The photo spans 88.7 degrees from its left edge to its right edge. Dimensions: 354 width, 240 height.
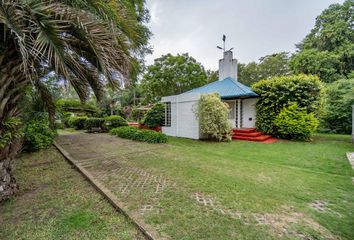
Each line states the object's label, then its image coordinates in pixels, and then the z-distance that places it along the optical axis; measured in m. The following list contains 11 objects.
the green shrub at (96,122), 16.66
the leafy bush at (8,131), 3.20
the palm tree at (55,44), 2.63
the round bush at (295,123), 10.06
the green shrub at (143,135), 9.90
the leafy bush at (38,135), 7.57
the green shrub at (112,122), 16.48
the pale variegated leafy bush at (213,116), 10.05
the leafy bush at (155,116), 13.95
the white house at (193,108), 11.34
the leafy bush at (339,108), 12.66
